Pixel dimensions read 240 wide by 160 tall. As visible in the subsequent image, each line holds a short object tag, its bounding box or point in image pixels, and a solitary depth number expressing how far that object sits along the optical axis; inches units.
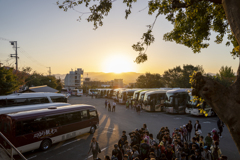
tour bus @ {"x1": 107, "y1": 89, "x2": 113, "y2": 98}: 1947.0
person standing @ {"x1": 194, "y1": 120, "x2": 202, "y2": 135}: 409.1
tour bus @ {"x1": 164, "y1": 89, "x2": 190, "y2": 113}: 852.0
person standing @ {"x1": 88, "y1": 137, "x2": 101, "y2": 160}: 308.3
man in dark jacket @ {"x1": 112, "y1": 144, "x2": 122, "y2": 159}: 256.0
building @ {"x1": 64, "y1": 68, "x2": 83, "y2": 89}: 4690.2
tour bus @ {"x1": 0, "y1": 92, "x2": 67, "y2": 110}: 567.3
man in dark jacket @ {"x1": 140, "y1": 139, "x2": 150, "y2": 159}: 259.3
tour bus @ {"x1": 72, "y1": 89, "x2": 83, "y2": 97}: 2416.8
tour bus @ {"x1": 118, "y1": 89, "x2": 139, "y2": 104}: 1367.1
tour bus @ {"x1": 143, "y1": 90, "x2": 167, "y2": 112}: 941.8
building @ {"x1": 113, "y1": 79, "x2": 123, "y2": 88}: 5498.0
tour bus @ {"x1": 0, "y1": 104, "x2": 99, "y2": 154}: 345.4
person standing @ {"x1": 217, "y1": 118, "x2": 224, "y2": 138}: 464.6
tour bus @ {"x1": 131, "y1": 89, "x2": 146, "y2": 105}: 1171.3
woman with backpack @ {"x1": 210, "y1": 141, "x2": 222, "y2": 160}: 261.6
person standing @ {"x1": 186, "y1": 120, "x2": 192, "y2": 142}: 423.0
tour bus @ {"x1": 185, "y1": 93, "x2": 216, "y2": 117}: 764.0
